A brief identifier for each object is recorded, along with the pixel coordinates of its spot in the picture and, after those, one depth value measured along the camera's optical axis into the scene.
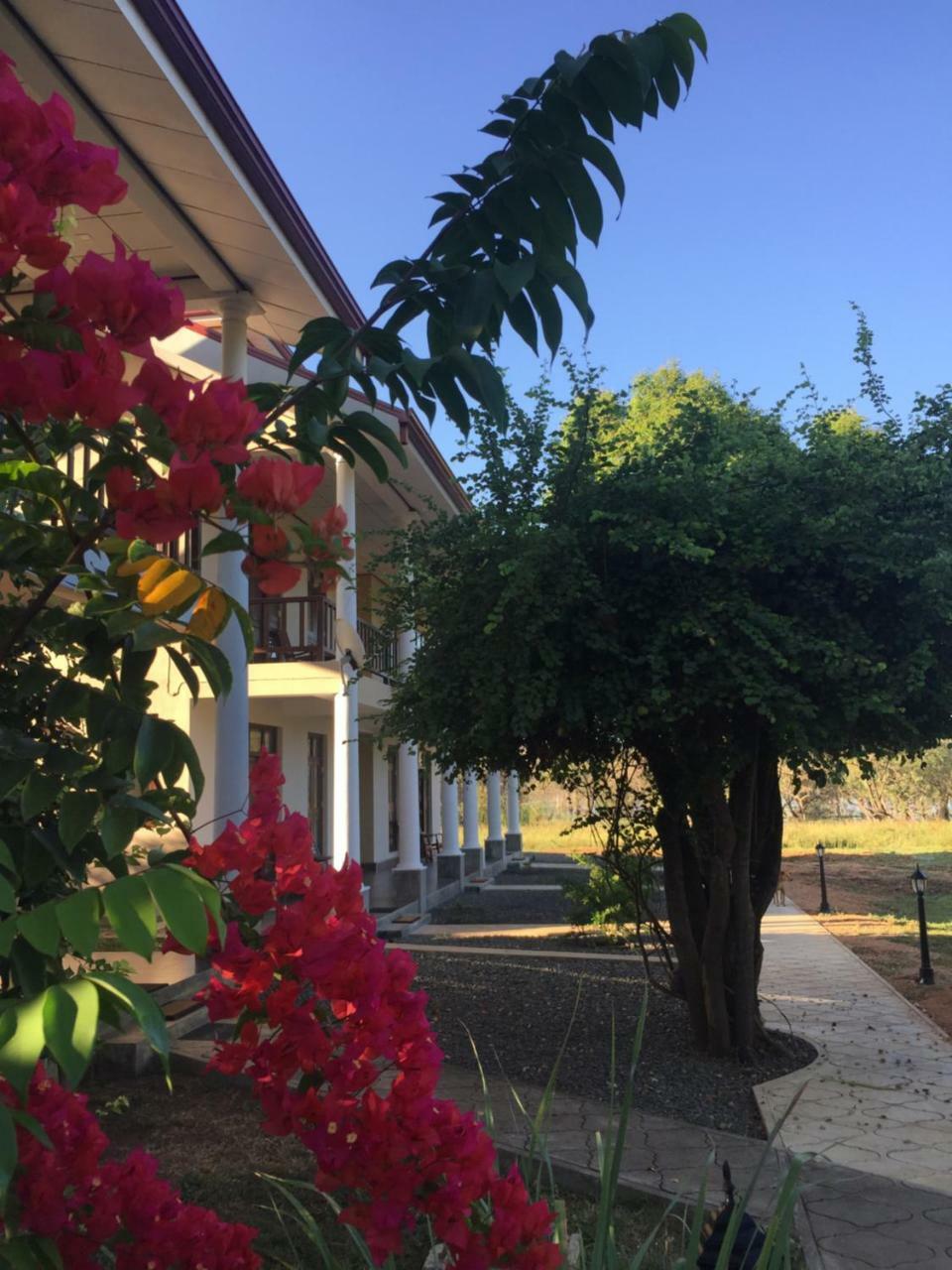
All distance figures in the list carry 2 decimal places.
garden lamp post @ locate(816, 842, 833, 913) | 17.86
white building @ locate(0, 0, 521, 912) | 5.89
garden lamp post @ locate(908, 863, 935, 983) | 11.09
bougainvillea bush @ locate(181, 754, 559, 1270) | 1.42
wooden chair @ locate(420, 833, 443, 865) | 24.84
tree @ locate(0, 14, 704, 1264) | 1.16
